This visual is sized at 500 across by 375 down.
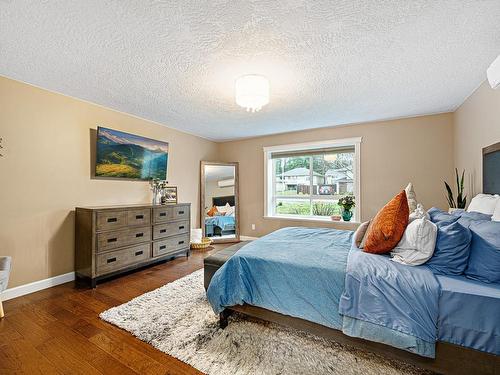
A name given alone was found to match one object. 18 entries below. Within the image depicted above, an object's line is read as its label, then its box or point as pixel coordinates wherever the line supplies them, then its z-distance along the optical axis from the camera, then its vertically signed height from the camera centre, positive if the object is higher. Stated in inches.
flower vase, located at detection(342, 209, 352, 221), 161.6 -19.8
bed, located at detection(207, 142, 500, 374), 46.8 -29.3
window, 167.6 +8.6
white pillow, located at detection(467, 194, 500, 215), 73.9 -5.6
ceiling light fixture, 86.7 +39.0
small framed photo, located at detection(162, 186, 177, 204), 159.0 -5.2
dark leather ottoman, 87.0 -30.0
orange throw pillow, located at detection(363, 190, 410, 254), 66.9 -12.3
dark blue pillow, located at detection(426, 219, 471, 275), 55.6 -16.1
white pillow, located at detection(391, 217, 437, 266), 59.6 -15.5
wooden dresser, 107.5 -27.6
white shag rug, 58.6 -47.6
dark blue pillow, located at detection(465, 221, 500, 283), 50.4 -15.6
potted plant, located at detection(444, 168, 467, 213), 107.5 -5.5
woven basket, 176.7 -45.6
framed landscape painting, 125.4 +20.2
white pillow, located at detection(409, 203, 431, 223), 73.3 -8.8
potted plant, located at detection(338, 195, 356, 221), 161.5 -13.2
